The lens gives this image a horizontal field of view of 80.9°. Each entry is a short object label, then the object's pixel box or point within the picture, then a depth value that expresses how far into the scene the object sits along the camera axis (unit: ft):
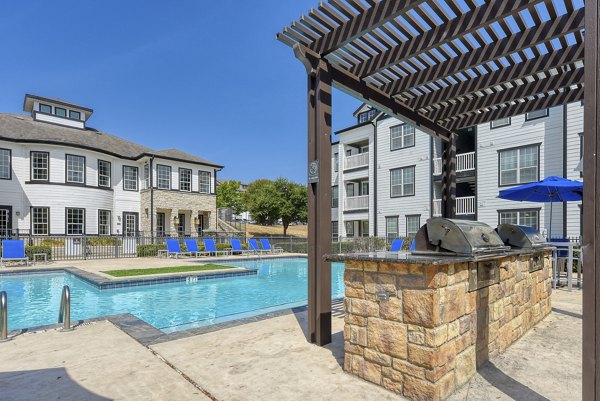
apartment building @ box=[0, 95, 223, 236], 65.05
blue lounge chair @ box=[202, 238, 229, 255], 65.05
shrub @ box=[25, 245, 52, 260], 52.24
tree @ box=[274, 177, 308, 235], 123.03
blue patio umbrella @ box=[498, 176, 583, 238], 27.76
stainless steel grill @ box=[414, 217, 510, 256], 10.43
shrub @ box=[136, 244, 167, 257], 62.59
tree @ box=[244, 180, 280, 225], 121.80
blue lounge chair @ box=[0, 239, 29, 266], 47.21
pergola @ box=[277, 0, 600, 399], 11.76
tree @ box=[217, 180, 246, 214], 157.07
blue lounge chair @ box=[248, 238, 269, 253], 69.86
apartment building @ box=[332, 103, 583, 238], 50.06
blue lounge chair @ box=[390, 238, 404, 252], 59.31
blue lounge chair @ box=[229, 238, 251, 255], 66.85
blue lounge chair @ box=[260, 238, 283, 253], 70.66
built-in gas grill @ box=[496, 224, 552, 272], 15.78
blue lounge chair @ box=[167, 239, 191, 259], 59.52
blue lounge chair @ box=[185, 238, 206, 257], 60.95
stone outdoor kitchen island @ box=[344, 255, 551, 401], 8.91
